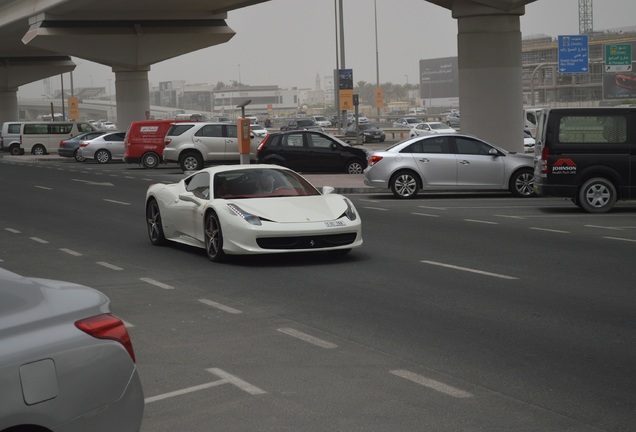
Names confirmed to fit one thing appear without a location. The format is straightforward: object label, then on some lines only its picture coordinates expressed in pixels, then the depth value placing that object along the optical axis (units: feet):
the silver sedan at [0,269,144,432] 14.52
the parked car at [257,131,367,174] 111.86
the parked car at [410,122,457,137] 216.17
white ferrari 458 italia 43.78
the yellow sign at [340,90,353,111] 169.68
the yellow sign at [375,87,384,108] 302.25
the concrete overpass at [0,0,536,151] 162.71
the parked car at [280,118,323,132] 280.06
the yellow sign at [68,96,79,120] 290.97
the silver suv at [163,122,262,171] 125.70
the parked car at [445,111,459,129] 279.28
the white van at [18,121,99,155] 191.21
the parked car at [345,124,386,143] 216.21
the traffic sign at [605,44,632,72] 184.85
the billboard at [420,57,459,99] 510.17
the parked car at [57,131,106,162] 167.84
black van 66.44
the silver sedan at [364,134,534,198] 80.59
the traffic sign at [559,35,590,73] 194.90
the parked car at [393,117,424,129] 277.64
